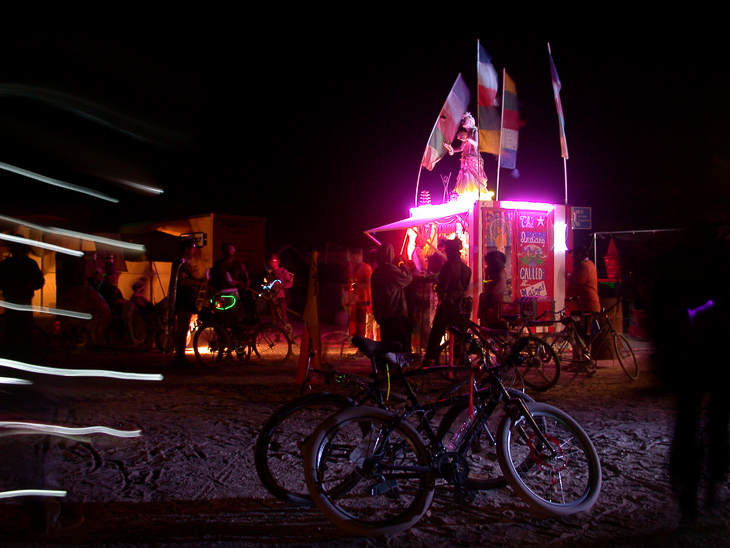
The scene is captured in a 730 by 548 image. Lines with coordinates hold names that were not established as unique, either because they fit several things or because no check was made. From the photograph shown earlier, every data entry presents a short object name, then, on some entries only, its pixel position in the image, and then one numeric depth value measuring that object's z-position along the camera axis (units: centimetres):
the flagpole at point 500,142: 1141
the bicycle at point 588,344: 828
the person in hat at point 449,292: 815
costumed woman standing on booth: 1207
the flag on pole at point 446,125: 1249
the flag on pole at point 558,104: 1216
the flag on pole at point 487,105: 1123
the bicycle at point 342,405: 358
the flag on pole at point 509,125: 1149
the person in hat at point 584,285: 930
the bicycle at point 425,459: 328
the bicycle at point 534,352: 742
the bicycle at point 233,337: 947
